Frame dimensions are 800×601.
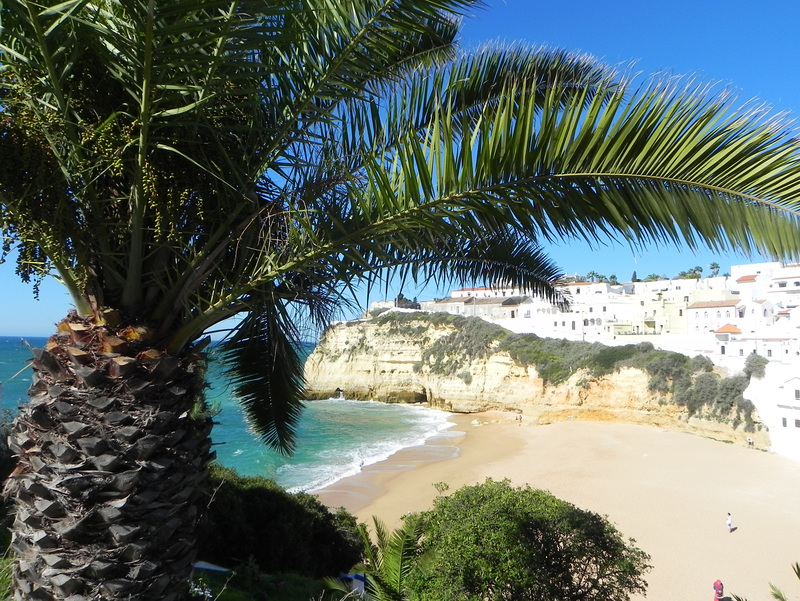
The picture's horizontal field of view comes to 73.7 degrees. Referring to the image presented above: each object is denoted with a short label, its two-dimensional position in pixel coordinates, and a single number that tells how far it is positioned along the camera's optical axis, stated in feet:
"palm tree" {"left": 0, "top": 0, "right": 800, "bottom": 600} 6.41
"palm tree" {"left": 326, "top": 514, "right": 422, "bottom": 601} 18.30
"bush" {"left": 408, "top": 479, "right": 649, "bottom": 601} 22.09
